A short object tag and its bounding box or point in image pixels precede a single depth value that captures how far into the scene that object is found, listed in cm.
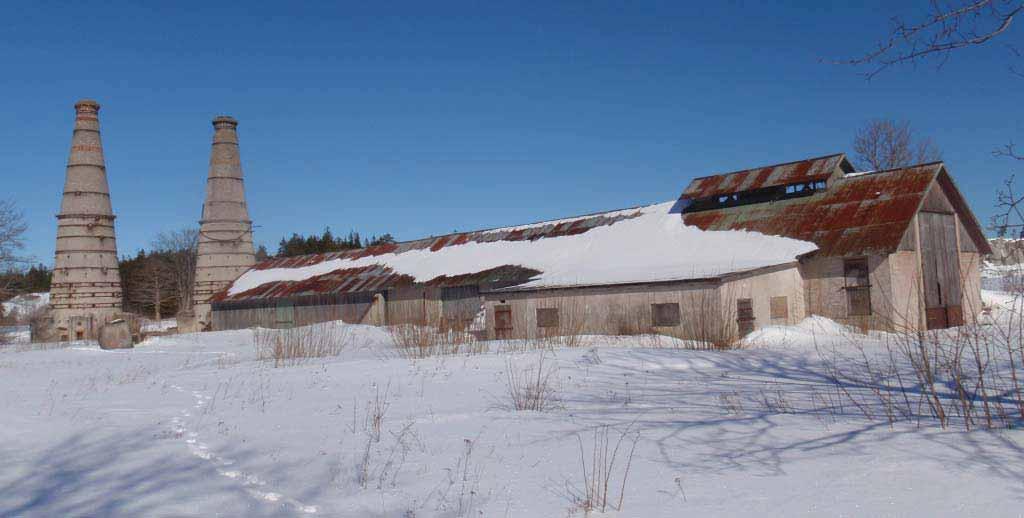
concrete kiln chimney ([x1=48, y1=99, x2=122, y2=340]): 4275
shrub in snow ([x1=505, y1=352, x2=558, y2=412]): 838
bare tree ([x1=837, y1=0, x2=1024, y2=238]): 537
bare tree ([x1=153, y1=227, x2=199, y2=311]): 6612
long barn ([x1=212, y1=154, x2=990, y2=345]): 2145
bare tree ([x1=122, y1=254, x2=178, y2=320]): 6650
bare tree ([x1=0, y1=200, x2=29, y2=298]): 3712
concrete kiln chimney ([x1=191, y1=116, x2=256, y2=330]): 4441
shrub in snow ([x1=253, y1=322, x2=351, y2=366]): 1578
